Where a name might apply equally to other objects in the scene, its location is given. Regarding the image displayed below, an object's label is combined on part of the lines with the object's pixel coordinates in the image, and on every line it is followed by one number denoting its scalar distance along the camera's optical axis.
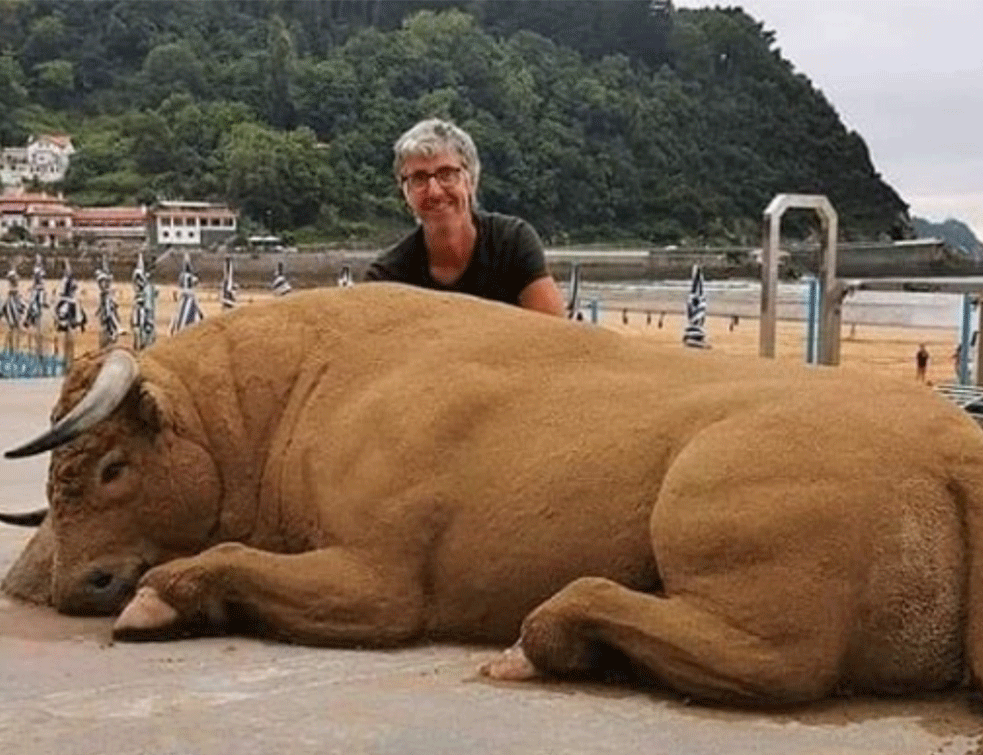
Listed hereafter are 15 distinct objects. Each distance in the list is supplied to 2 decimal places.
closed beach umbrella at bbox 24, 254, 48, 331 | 33.66
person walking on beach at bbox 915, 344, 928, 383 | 23.36
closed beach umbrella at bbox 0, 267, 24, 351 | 33.56
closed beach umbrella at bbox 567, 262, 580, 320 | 20.96
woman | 6.58
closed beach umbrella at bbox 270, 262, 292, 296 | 26.32
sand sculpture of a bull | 4.46
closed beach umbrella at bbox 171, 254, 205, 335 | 27.61
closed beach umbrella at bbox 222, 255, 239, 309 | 27.69
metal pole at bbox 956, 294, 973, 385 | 16.39
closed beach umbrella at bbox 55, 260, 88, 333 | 29.22
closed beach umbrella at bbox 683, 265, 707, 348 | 19.38
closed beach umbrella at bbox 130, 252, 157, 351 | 29.62
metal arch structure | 10.48
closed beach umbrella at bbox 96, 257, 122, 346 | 30.44
